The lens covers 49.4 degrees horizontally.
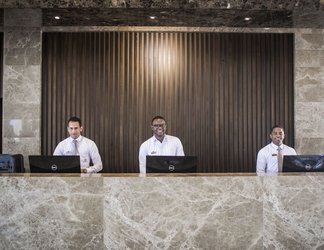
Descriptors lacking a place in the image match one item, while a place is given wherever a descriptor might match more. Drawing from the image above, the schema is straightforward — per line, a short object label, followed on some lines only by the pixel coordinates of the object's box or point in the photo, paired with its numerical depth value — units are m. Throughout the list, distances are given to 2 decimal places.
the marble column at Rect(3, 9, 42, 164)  5.40
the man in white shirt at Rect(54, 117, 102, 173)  4.88
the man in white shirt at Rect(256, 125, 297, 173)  4.76
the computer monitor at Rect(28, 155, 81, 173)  3.18
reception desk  2.66
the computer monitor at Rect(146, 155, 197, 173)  3.15
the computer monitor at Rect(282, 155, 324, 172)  3.24
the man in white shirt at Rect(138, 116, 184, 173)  4.95
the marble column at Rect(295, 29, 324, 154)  5.52
